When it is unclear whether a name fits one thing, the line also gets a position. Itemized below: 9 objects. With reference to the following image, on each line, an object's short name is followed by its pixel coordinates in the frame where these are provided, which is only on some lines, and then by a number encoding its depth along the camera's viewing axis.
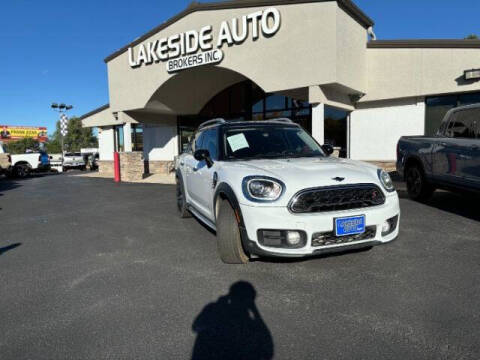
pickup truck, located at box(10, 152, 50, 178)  19.95
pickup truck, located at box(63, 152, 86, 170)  27.30
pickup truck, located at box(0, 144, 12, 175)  17.91
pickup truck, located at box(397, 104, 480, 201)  5.61
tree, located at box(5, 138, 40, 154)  74.82
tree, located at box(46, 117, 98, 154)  70.06
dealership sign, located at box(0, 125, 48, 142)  93.94
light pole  32.47
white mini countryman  3.08
